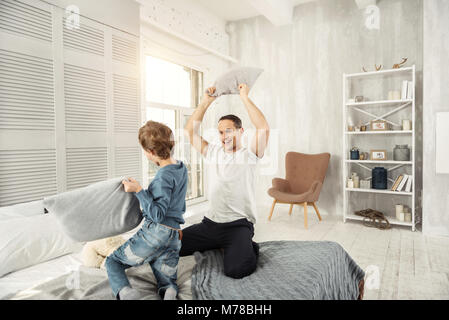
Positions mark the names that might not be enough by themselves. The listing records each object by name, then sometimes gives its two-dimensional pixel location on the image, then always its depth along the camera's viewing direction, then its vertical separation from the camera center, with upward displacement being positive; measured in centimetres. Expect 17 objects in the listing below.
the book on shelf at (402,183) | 341 -39
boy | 115 -31
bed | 112 -54
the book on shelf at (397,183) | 344 -40
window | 335 +65
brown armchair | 365 -35
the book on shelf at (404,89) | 333 +69
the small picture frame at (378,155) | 356 -7
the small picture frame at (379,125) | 352 +30
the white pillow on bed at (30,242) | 140 -46
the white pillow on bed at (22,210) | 161 -33
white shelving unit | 340 +17
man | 157 -19
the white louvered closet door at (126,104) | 240 +41
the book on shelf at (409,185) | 337 -41
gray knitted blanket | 111 -54
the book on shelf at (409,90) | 332 +68
